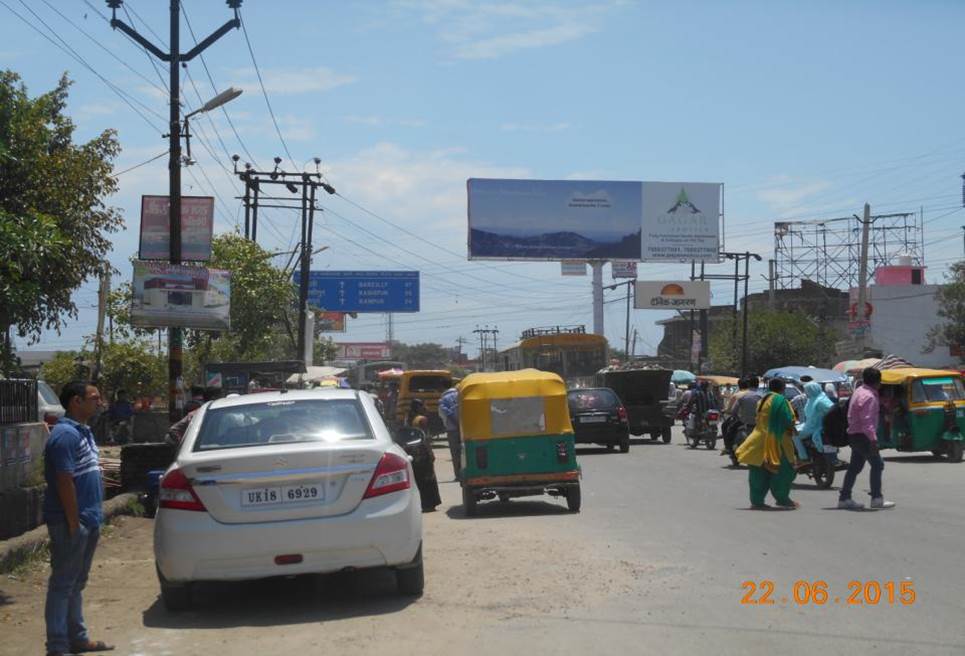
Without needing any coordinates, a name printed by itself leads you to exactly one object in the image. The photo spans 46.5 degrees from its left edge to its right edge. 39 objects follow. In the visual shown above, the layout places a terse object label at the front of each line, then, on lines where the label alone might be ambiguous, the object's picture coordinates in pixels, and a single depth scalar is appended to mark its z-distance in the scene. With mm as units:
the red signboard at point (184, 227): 21328
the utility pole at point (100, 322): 34034
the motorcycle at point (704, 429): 28297
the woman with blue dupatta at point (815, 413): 16047
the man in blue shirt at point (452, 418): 18938
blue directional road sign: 55656
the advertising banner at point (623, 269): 54250
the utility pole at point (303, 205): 41219
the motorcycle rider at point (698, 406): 28797
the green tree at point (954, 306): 55281
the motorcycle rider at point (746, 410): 19734
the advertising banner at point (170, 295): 21672
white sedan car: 7828
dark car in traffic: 26766
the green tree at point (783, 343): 61969
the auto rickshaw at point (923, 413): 21422
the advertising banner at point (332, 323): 89812
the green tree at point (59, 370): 37219
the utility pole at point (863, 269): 43875
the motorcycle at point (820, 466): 16406
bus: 38938
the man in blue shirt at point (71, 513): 6941
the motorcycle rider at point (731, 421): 20734
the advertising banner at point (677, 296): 63969
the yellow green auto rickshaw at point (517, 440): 14336
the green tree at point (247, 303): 40219
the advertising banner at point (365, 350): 138625
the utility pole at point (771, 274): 70625
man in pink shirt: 13578
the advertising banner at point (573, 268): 51712
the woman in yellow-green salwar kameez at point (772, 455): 13797
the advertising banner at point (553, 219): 49906
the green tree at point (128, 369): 37344
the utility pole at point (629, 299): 64125
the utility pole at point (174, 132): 20406
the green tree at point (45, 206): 9008
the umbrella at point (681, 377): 48344
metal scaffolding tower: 71438
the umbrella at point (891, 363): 27688
